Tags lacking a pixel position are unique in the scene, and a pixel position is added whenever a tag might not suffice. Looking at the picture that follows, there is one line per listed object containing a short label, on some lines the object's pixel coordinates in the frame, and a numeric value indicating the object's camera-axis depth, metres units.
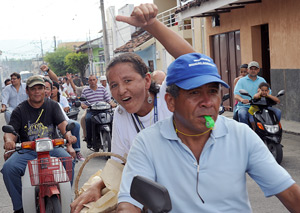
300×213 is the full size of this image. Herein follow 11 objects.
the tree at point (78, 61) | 53.43
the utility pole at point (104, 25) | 24.01
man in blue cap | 1.74
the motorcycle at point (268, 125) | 6.13
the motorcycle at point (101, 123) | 7.71
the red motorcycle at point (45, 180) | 3.92
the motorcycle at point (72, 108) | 7.92
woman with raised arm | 2.41
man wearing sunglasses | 8.75
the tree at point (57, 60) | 66.67
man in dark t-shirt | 4.14
